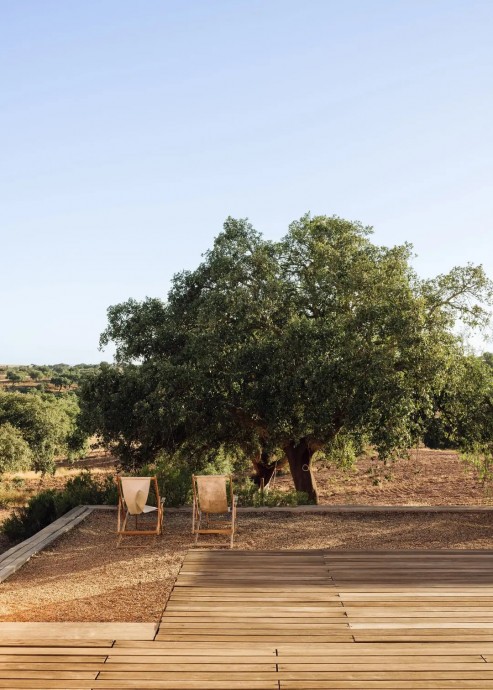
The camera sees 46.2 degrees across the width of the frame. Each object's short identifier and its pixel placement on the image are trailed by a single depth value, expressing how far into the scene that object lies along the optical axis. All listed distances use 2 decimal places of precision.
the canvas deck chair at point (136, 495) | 7.86
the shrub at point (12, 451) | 31.05
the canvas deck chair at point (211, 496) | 7.82
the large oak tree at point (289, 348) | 11.86
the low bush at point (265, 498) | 9.98
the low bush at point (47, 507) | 10.23
